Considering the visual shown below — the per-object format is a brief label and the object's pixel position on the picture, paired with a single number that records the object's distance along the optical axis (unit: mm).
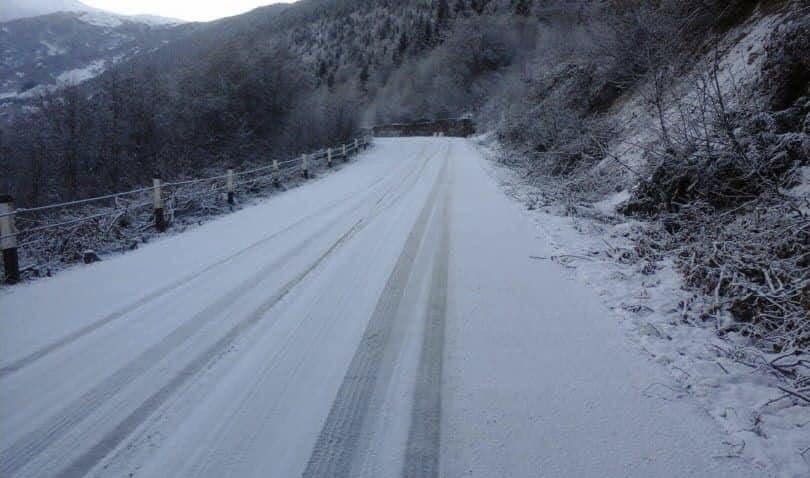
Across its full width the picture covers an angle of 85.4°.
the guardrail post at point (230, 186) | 11320
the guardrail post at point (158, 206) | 8695
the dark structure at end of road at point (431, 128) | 46812
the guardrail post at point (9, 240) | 5844
